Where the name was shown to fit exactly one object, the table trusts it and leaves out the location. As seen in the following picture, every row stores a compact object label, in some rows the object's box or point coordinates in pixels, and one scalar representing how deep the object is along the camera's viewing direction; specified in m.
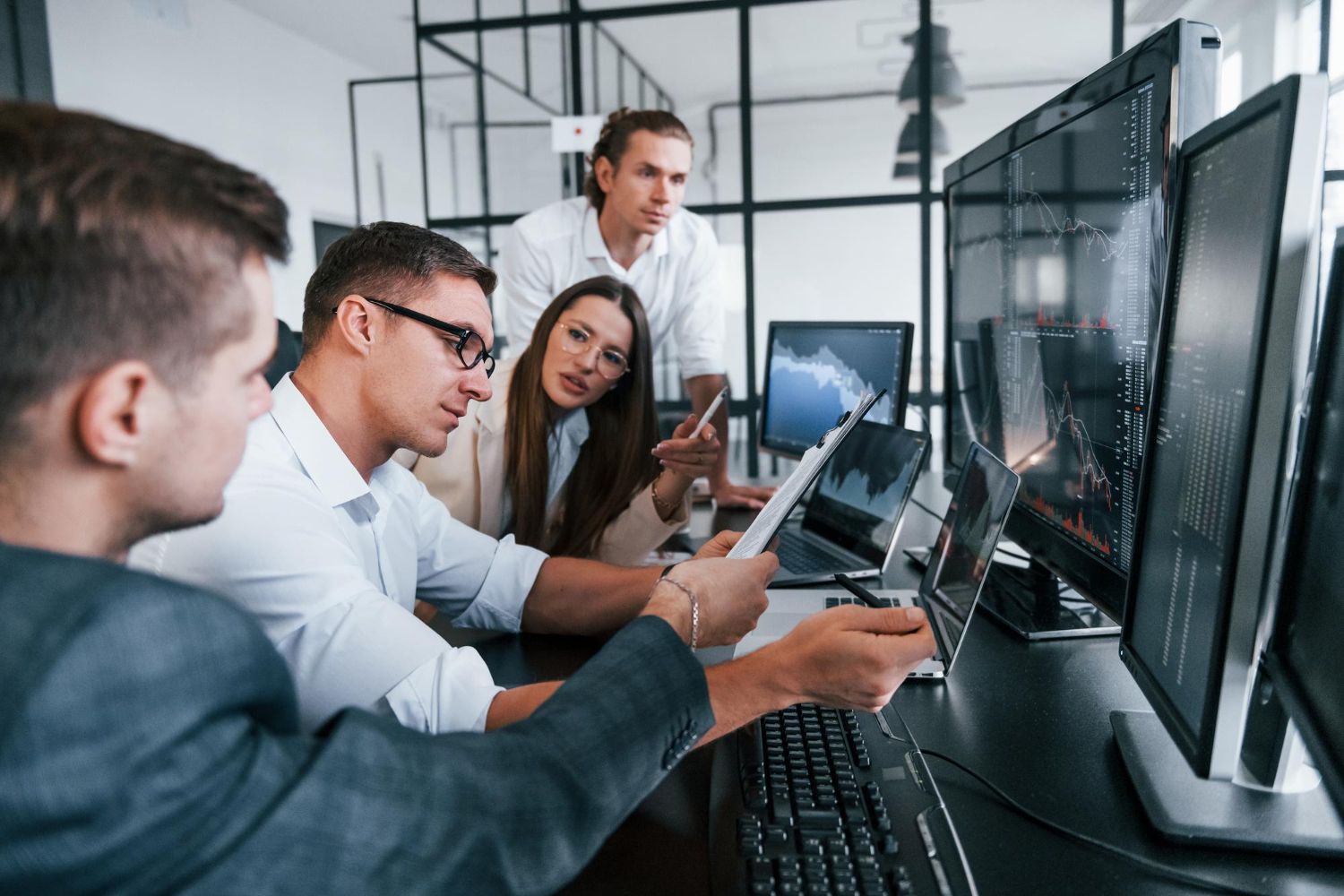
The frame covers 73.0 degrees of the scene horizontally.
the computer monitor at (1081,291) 0.88
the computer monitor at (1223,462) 0.58
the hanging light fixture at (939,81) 4.27
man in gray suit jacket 0.42
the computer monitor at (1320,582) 0.60
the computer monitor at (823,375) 1.91
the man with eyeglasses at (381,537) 0.86
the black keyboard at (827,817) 0.62
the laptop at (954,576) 1.05
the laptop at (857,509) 1.50
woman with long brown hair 1.79
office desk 0.65
